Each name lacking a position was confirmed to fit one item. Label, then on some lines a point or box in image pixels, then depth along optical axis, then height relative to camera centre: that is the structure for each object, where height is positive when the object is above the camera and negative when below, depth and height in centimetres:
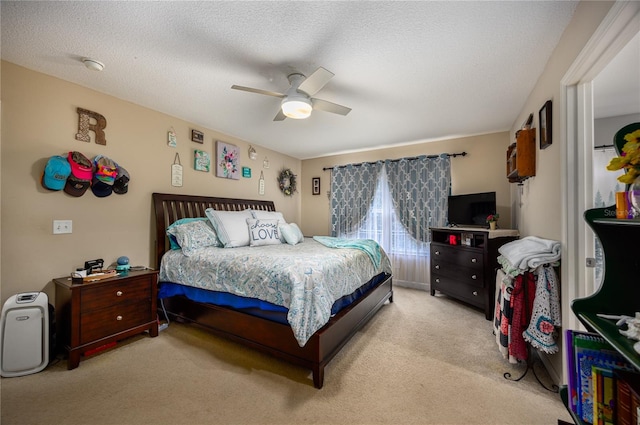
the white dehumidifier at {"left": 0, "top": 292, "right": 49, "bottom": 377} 179 -91
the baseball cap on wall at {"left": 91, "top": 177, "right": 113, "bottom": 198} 239 +26
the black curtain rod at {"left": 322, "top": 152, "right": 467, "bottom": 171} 382 +96
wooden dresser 291 -62
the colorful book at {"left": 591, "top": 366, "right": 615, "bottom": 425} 95 -71
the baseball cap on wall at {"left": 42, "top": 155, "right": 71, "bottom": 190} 208 +35
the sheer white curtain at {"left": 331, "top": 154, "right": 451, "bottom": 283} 398 +16
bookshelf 100 -26
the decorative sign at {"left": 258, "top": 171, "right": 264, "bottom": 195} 439 +53
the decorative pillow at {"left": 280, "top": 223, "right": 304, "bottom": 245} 326 -27
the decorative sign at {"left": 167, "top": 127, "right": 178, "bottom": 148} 305 +94
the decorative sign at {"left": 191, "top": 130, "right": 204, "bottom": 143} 329 +106
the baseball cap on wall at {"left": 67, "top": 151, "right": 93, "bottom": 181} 219 +43
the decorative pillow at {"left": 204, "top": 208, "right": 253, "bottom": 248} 286 -16
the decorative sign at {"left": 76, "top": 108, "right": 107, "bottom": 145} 235 +87
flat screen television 332 +8
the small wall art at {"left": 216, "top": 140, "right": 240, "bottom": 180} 364 +82
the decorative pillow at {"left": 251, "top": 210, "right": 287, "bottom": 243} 337 -3
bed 184 -93
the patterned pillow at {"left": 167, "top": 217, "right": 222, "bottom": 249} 278 -24
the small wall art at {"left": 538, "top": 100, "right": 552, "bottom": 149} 181 +69
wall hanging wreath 482 +65
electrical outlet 219 -12
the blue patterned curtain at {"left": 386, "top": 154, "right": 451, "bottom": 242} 391 +39
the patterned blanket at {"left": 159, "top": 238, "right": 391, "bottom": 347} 176 -53
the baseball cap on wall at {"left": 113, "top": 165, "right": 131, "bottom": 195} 252 +34
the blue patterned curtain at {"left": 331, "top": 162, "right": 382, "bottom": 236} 454 +39
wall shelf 224 +57
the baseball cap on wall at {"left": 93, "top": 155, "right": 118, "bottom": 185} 235 +43
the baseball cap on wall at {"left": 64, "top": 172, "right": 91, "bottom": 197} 221 +25
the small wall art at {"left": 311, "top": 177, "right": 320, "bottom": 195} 516 +60
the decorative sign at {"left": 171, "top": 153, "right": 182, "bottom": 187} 311 +53
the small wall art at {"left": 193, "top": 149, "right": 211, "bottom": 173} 336 +74
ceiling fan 193 +101
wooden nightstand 196 -85
